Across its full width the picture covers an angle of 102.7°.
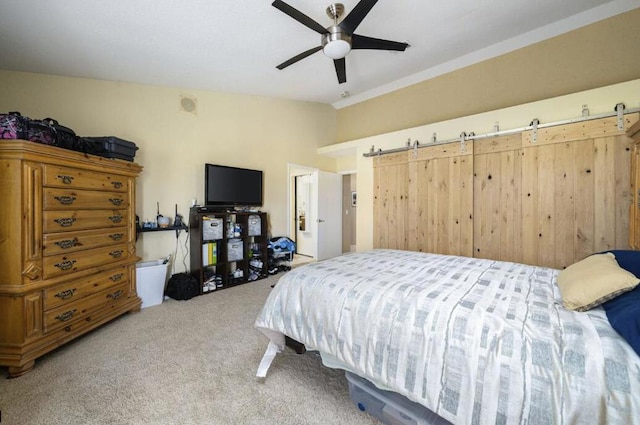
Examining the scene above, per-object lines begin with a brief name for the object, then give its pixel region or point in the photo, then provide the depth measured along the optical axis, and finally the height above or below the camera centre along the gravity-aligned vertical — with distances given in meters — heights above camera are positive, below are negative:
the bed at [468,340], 0.82 -0.53
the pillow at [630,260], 1.28 -0.27
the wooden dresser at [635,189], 1.90 +0.15
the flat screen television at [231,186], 3.53 +0.37
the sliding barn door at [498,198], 2.87 +0.13
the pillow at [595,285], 1.04 -0.33
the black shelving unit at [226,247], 3.37 -0.51
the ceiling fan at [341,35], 1.76 +1.38
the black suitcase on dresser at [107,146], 2.44 +0.65
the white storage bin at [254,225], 3.96 -0.21
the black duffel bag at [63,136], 2.01 +0.63
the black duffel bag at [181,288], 3.13 -0.93
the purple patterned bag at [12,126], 1.78 +0.61
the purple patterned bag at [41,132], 1.86 +0.61
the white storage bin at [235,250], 3.69 -0.56
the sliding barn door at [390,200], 3.71 +0.15
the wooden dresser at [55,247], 1.77 -0.27
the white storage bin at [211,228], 3.39 -0.22
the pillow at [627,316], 0.83 -0.38
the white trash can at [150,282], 2.88 -0.80
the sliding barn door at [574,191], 2.36 +0.18
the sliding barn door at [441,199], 3.18 +0.14
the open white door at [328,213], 5.05 -0.04
